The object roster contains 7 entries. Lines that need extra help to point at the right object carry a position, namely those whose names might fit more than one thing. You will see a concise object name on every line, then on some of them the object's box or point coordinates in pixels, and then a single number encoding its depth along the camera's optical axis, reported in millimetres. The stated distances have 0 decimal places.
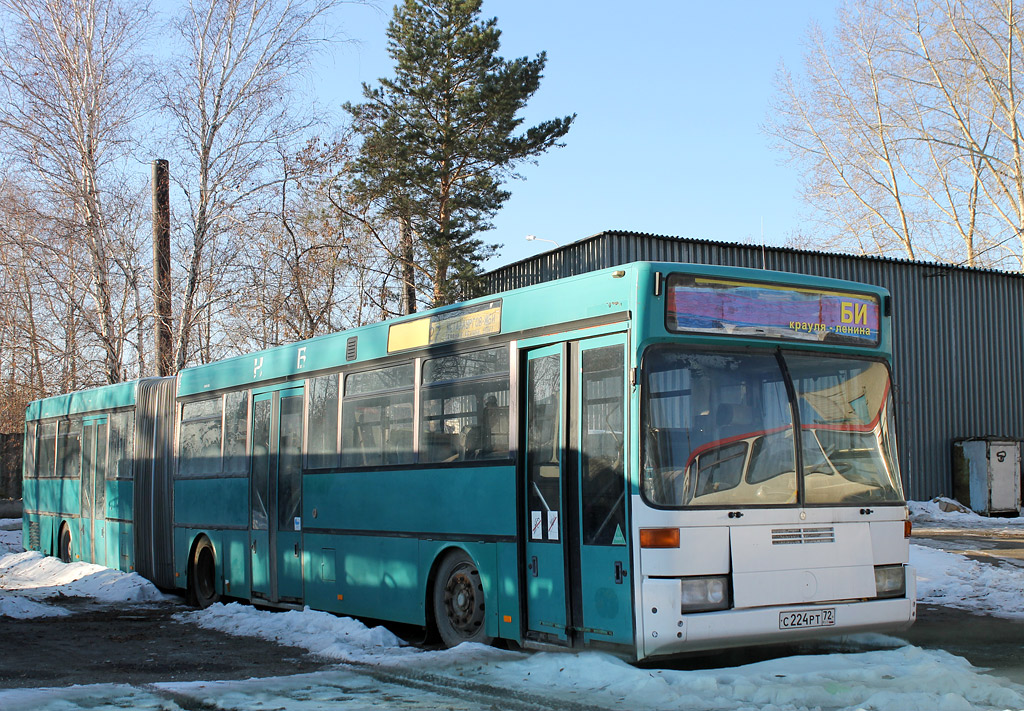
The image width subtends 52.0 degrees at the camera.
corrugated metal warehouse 27052
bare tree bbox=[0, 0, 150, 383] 26406
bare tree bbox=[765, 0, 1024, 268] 36281
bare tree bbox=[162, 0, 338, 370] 25922
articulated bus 7176
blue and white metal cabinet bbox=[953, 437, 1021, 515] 26484
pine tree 28297
